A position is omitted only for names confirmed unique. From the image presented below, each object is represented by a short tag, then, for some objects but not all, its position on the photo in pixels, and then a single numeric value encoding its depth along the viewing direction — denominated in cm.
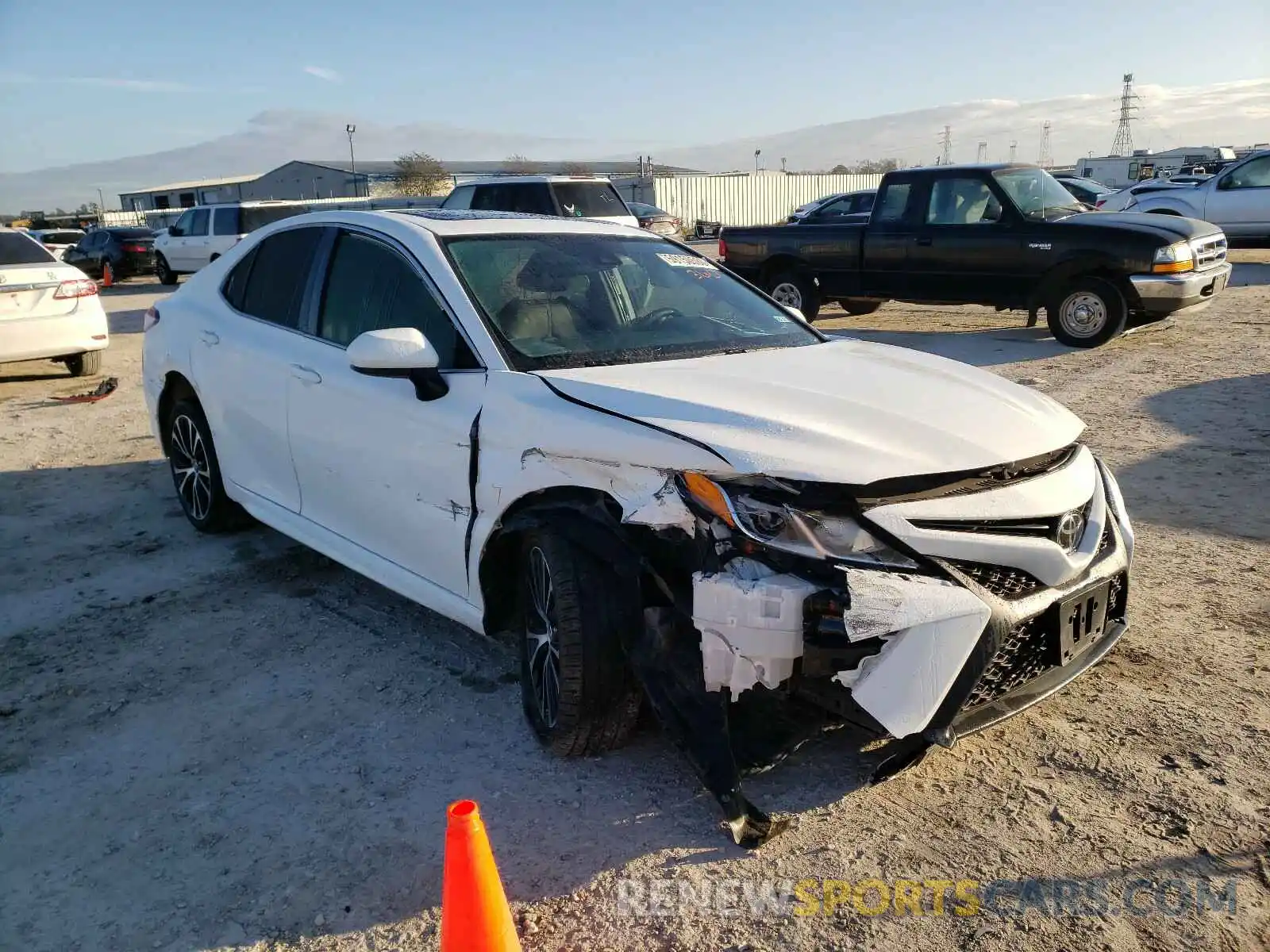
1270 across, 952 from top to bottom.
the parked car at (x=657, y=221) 2069
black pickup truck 998
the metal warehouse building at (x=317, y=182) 6188
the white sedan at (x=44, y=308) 984
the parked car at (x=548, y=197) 1508
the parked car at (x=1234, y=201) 1727
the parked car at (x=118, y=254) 2617
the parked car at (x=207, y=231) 2175
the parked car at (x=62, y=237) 2760
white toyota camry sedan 266
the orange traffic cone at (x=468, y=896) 223
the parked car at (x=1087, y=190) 2108
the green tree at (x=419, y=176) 5391
